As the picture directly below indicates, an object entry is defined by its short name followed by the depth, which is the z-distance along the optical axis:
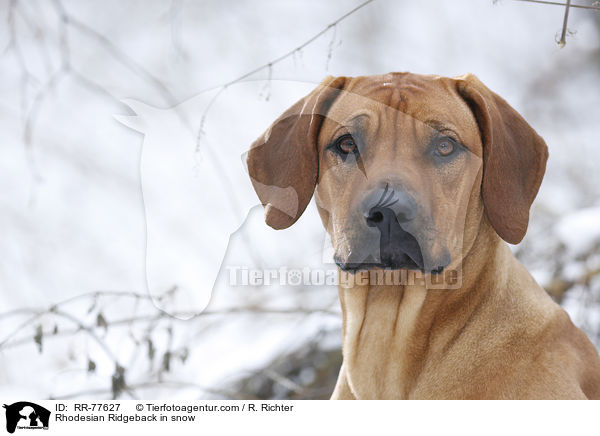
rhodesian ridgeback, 2.42
